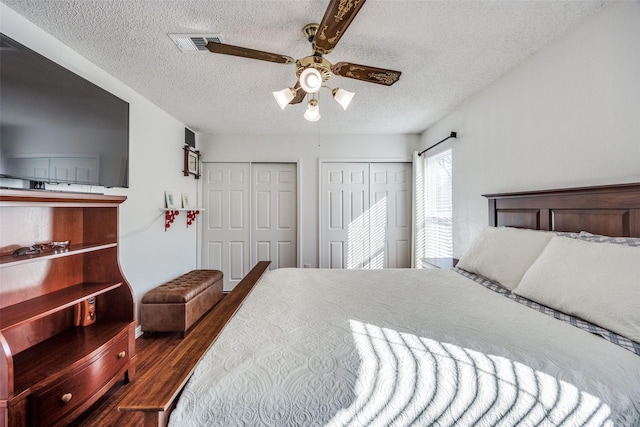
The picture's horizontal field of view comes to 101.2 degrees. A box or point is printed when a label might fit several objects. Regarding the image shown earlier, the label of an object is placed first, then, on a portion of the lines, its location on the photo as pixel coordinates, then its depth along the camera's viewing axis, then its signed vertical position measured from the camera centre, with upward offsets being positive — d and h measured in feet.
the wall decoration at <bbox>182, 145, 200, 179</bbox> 11.20 +2.44
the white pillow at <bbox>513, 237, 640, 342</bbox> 3.13 -0.91
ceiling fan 3.79 +2.92
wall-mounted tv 4.36 +1.85
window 10.29 +0.43
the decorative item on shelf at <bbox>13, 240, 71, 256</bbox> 4.57 -0.59
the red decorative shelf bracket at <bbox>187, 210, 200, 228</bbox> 11.62 -0.01
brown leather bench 8.31 -2.95
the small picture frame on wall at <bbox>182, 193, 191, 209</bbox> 11.14 +0.65
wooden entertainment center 4.17 -1.89
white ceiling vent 5.44 +3.75
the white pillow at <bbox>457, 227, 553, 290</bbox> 4.96 -0.75
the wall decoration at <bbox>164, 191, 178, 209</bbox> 9.85 +0.65
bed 2.39 -1.54
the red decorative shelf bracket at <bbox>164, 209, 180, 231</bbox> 9.80 -0.05
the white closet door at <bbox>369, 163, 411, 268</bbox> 13.07 -0.15
